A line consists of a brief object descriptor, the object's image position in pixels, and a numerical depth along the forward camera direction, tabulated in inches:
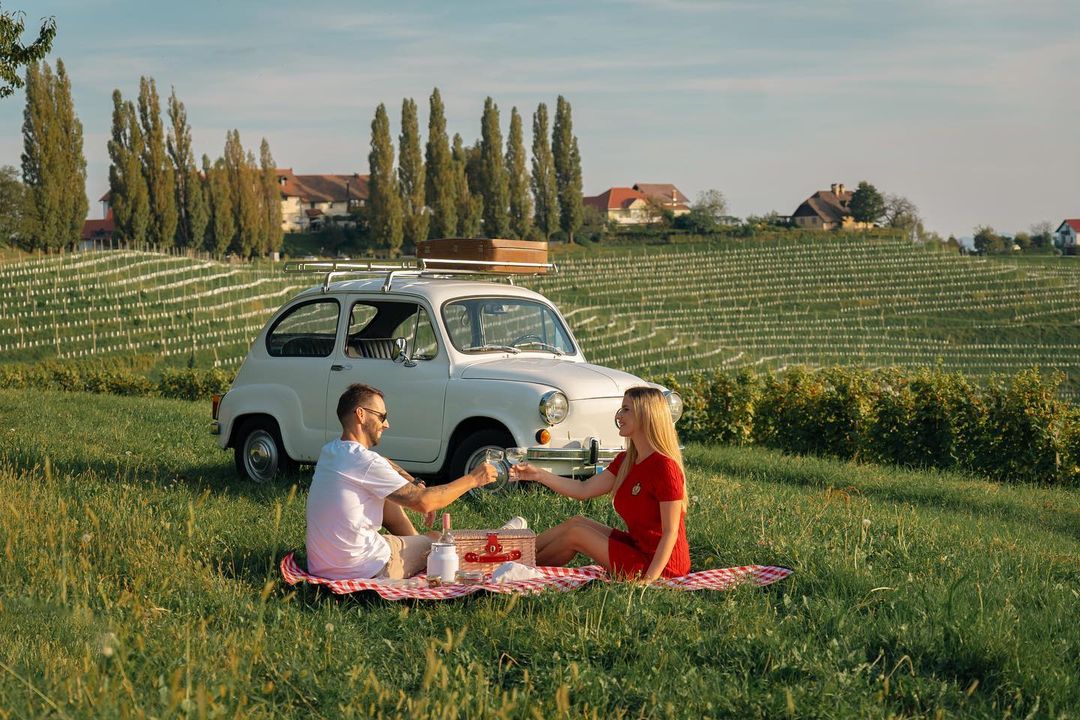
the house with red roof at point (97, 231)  4217.0
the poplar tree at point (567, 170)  3526.1
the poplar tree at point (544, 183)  3425.2
